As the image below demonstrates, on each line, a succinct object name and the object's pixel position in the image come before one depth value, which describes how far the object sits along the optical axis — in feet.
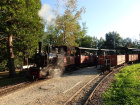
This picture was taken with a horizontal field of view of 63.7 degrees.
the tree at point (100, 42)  180.63
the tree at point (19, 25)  33.42
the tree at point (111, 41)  161.42
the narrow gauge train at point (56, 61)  30.04
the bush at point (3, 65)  53.72
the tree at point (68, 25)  53.31
